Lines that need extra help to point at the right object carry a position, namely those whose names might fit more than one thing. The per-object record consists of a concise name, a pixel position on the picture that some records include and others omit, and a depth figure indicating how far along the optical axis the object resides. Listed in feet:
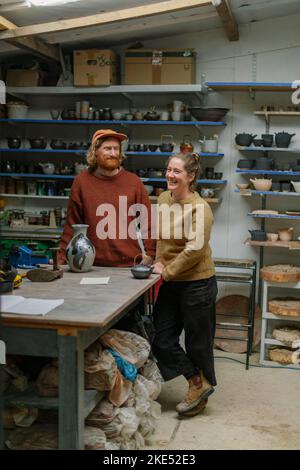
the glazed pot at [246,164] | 16.79
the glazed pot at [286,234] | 16.52
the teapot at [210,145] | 17.17
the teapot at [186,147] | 17.20
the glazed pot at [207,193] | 17.35
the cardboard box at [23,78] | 18.45
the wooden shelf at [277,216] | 16.20
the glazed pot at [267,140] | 16.60
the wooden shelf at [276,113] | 16.57
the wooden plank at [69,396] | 7.94
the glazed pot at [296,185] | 16.28
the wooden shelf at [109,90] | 16.98
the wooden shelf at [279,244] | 15.94
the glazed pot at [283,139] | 16.53
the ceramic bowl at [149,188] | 17.74
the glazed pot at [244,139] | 16.75
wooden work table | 7.90
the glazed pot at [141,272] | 11.12
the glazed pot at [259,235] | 16.49
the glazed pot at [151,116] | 17.59
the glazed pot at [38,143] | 18.45
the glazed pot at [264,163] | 16.52
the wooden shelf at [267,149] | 16.48
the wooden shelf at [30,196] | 18.47
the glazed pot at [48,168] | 18.49
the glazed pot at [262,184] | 16.51
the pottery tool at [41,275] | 10.61
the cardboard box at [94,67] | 17.51
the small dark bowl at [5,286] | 9.03
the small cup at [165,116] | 17.53
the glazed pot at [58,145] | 18.39
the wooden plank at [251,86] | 16.06
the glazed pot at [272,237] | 16.63
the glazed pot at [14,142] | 18.66
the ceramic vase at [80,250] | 11.37
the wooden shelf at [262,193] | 16.31
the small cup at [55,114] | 18.51
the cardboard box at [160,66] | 17.21
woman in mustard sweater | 11.17
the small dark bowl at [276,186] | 16.55
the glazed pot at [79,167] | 18.06
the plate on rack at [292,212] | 16.29
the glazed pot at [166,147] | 17.42
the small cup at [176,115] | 17.38
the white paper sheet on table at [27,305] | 8.19
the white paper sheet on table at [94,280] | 10.54
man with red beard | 12.22
